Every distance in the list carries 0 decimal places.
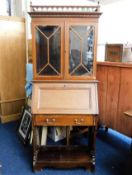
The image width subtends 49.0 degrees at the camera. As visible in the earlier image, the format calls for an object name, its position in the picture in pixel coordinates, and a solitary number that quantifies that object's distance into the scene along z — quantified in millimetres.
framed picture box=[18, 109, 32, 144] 1947
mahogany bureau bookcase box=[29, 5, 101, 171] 1470
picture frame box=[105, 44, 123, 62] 1843
